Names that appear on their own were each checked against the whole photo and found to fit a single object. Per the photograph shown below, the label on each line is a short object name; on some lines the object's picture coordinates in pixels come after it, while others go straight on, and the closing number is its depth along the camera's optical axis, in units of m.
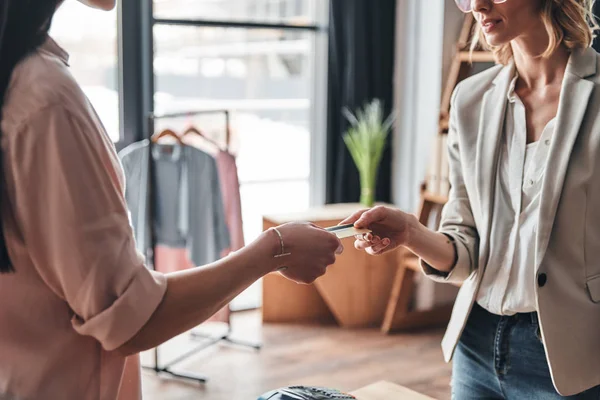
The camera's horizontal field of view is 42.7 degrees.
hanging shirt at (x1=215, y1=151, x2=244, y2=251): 3.58
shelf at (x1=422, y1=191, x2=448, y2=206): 3.91
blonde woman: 1.50
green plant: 4.32
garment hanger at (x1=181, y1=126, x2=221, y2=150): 3.59
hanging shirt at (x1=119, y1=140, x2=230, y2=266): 3.48
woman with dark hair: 0.95
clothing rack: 3.41
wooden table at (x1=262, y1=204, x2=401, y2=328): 4.23
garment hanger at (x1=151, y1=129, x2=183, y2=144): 3.46
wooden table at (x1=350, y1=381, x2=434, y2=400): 2.01
